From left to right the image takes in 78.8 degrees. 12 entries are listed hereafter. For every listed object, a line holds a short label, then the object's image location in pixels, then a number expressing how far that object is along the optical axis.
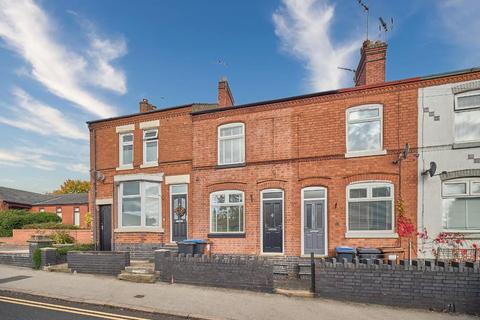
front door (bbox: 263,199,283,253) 11.60
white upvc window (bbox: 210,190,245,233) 12.33
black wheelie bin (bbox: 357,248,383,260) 9.82
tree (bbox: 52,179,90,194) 59.23
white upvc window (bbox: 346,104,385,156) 10.72
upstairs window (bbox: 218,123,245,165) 12.62
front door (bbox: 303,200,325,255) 11.09
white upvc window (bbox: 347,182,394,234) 10.40
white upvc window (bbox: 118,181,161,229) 13.51
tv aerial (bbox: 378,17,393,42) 12.00
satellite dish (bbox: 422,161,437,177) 9.70
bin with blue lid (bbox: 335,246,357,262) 9.80
